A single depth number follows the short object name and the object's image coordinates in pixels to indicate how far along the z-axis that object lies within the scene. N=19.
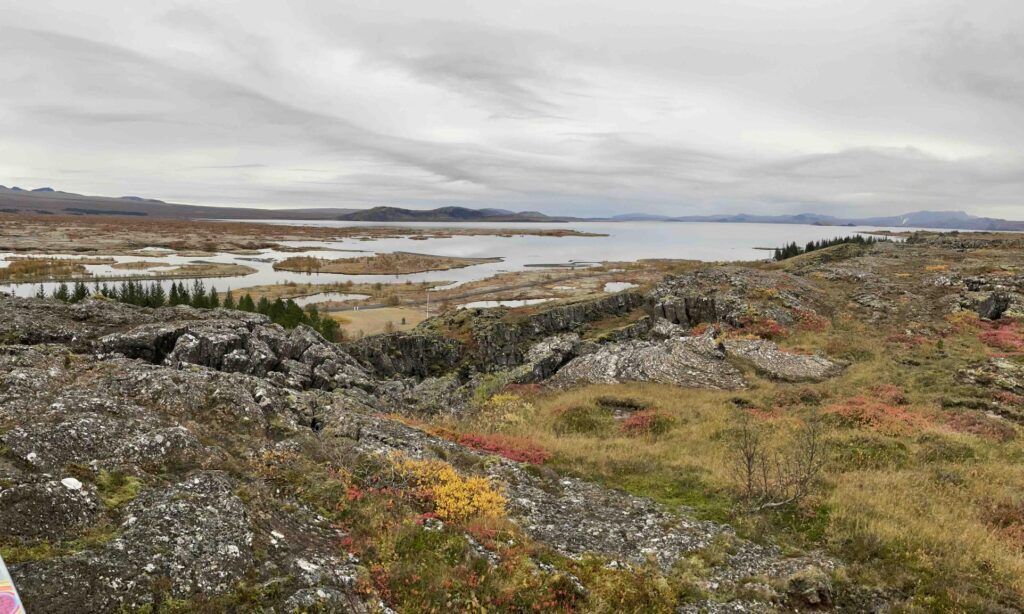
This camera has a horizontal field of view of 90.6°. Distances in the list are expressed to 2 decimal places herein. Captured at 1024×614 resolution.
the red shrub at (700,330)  46.62
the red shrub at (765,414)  25.83
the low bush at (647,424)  25.30
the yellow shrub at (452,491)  13.09
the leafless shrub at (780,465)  15.34
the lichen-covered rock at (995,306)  46.97
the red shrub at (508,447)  19.69
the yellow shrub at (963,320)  44.68
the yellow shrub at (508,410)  27.30
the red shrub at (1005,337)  37.25
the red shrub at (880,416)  23.31
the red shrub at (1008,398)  26.75
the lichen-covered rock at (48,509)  8.49
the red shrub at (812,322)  46.75
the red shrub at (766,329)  44.44
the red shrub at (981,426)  22.34
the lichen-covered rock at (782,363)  34.94
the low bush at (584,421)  26.28
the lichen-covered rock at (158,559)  7.49
